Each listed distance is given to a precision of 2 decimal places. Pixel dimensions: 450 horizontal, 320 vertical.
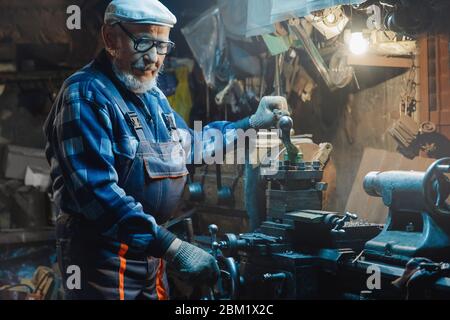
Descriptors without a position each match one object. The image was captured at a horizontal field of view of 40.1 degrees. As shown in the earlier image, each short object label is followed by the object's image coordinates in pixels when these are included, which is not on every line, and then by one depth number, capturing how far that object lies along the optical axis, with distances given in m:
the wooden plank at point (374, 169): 6.54
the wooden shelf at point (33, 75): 8.46
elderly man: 3.45
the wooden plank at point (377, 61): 6.64
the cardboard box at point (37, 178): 8.36
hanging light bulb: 6.57
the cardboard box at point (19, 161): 8.38
